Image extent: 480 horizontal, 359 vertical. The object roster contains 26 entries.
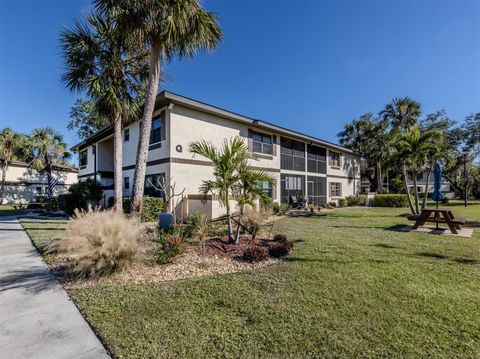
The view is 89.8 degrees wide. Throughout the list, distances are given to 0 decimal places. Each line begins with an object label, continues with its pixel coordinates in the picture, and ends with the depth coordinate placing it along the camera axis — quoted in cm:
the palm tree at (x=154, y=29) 888
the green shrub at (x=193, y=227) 803
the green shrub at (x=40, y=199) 2607
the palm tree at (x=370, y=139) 3019
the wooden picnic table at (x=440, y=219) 950
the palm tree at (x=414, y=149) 1518
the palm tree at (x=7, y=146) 2726
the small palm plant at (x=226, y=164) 743
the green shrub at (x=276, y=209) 1649
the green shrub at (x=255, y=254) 602
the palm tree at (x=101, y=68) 1018
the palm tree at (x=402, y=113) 2961
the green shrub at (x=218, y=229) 888
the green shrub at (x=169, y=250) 580
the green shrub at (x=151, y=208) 1247
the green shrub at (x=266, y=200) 758
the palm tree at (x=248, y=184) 746
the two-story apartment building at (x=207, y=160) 1330
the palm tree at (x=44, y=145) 2433
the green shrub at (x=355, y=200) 2620
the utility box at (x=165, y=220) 914
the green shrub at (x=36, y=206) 2328
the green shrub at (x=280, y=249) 643
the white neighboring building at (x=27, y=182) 3077
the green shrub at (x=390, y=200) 2467
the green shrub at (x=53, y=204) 1944
